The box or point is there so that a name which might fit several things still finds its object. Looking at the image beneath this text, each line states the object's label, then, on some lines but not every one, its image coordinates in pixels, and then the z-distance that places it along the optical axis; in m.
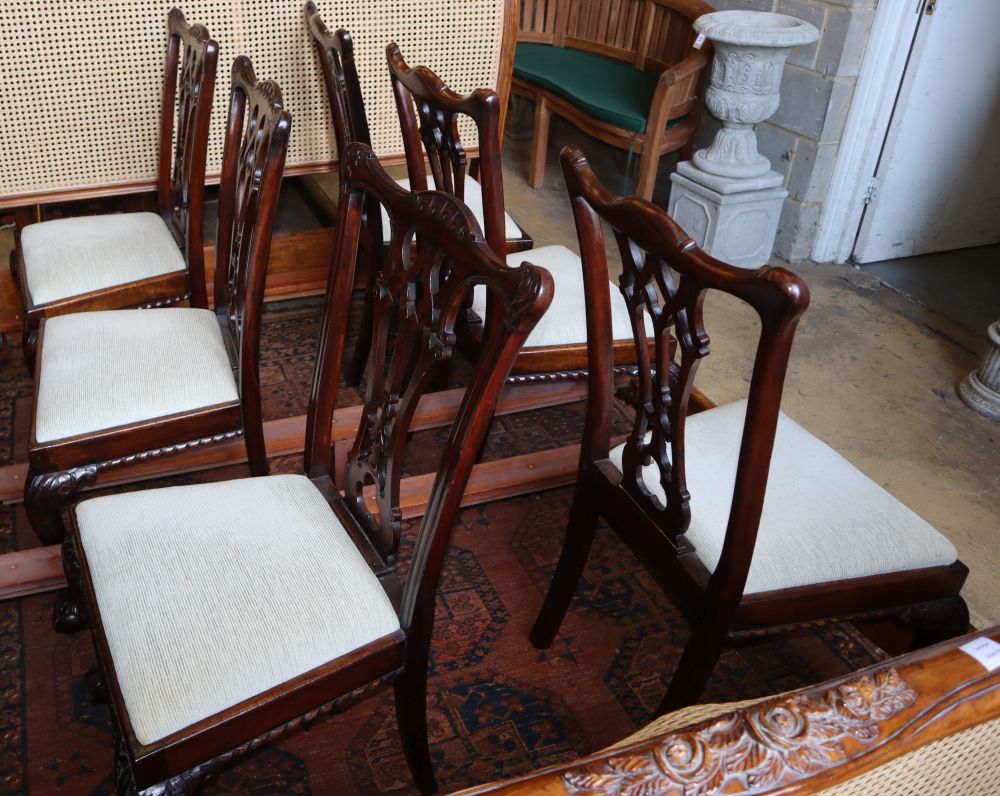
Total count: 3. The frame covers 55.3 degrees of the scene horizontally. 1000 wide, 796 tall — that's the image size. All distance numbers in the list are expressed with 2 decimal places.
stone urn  3.11
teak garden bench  3.50
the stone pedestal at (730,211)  3.37
